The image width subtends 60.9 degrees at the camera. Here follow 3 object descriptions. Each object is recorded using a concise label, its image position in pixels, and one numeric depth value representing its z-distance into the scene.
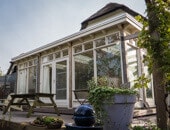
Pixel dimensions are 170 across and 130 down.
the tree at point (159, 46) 1.76
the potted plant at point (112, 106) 1.87
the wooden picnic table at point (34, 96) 3.71
